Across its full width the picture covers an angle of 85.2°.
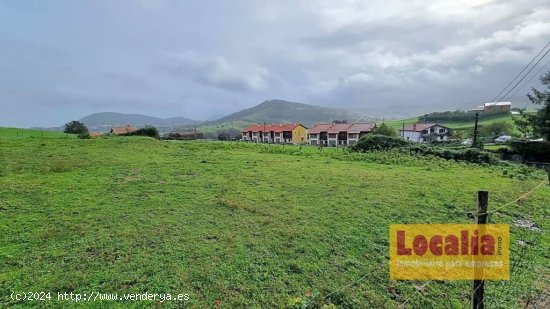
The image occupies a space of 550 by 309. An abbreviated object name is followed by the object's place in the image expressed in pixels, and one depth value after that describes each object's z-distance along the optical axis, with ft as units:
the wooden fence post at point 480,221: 10.21
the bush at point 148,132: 112.27
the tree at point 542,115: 89.66
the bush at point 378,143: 83.92
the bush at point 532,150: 83.50
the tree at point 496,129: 193.01
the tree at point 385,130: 151.23
